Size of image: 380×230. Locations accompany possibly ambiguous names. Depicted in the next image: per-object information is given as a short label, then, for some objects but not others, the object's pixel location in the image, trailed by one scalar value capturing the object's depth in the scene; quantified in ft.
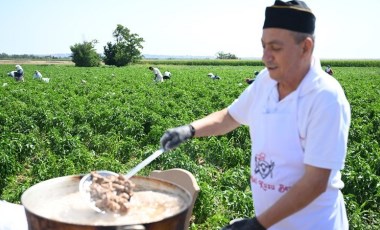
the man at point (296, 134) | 5.95
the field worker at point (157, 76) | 69.72
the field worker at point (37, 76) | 75.02
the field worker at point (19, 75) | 67.72
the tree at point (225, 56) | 377.30
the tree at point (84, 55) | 206.49
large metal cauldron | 5.70
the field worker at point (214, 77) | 84.43
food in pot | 6.27
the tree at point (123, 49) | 220.64
